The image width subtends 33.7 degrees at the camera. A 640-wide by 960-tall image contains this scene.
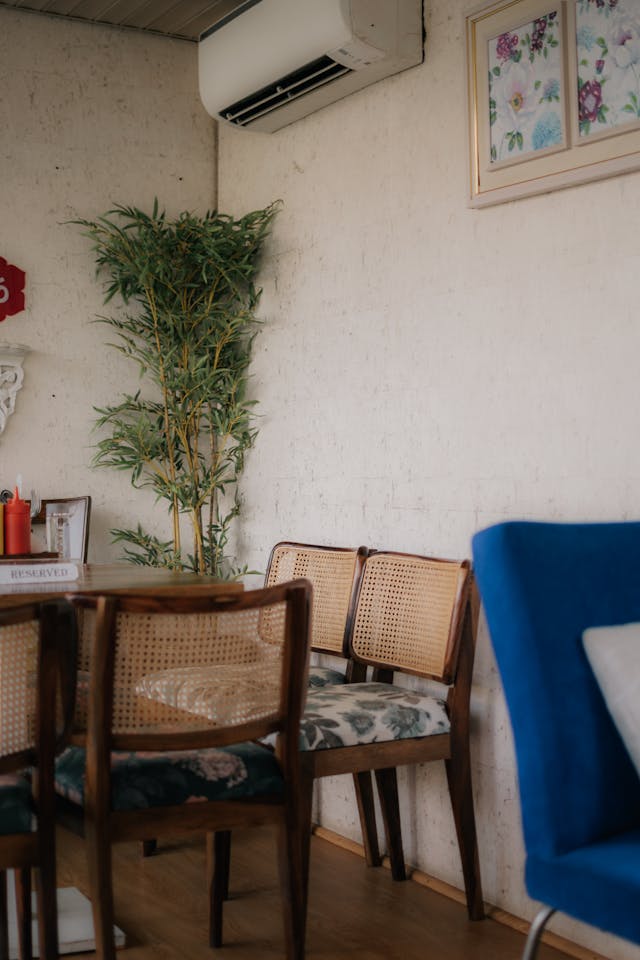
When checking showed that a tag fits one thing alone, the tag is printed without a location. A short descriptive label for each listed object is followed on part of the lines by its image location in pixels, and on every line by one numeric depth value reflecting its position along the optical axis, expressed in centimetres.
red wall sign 406
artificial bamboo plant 408
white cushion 176
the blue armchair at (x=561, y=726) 167
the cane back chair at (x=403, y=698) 266
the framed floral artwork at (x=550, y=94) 259
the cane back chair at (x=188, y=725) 201
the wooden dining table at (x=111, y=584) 234
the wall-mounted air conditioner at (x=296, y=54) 324
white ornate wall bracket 404
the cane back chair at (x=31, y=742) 193
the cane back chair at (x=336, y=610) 322
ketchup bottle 312
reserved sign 252
